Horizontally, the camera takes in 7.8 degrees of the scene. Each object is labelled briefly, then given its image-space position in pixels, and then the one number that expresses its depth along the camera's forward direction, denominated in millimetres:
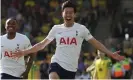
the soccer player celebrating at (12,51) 16643
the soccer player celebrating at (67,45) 15495
